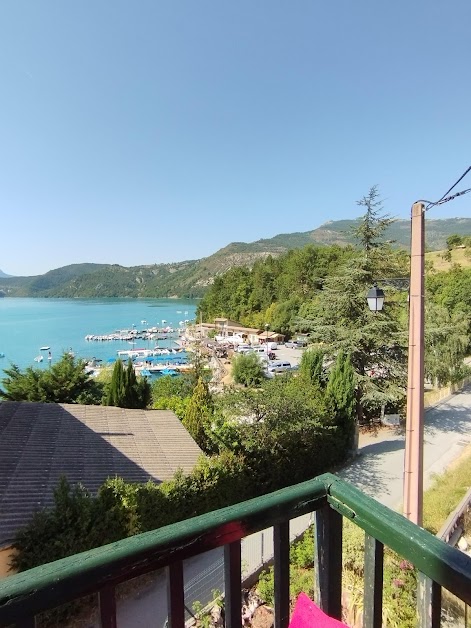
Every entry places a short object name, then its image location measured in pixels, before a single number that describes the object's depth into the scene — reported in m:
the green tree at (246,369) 27.56
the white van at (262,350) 41.27
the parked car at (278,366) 32.71
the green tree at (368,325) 14.77
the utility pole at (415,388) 5.04
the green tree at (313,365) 14.95
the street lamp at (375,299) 6.36
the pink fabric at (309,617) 1.04
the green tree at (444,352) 20.59
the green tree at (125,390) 16.19
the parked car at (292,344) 46.24
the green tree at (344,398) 13.19
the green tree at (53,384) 14.98
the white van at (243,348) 43.18
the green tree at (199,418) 12.12
